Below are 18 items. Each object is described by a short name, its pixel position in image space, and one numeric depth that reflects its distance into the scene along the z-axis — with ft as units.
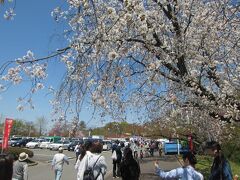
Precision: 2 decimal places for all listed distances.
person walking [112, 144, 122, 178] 24.12
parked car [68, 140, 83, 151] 76.06
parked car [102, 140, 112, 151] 83.62
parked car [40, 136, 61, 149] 86.57
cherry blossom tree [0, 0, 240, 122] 12.11
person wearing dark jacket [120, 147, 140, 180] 15.71
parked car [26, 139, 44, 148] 85.23
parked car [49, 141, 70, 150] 80.99
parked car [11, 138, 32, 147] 84.77
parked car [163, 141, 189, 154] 69.23
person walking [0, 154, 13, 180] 4.12
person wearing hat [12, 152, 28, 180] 11.99
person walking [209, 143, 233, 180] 9.29
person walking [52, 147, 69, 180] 19.04
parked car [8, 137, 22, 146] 85.75
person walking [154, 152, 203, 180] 8.99
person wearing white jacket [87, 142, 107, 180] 11.96
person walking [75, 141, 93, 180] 11.93
